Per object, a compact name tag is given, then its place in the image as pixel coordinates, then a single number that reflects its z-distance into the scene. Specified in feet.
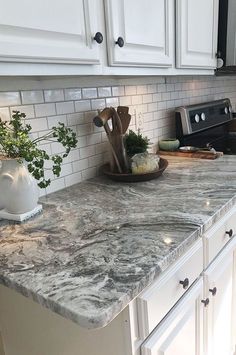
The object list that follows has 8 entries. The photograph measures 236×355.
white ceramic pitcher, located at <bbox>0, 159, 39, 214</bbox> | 3.21
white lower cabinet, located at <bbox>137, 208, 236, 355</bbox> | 2.44
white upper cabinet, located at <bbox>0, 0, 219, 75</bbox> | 2.55
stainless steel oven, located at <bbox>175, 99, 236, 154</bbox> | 6.32
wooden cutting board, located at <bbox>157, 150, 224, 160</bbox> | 5.65
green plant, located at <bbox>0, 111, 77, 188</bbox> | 3.07
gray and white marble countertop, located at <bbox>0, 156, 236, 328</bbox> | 2.08
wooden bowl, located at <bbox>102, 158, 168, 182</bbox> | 4.51
